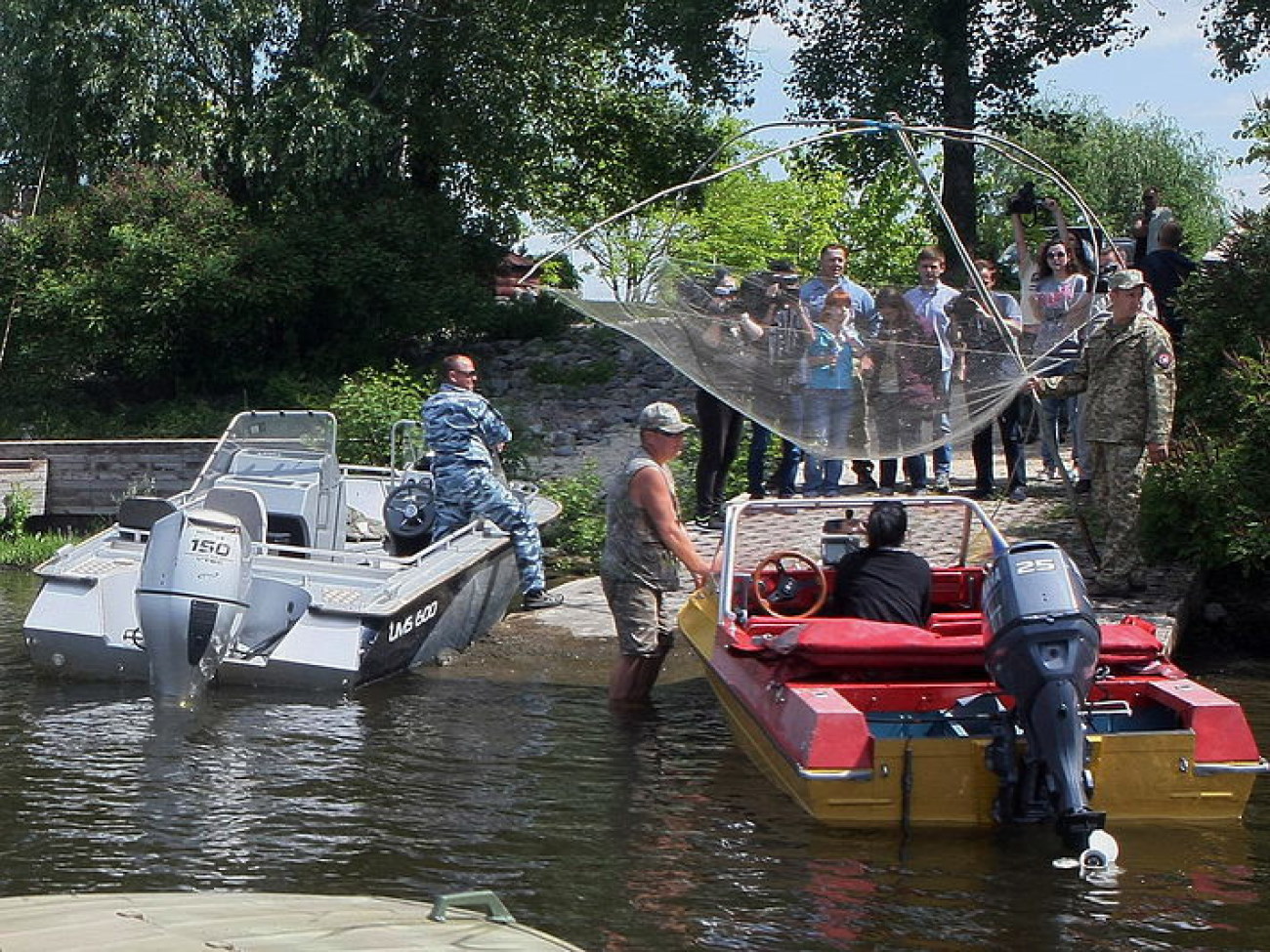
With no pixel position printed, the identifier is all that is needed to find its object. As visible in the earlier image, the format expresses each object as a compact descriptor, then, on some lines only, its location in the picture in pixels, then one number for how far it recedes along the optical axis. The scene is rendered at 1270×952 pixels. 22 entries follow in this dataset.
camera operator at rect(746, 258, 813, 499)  11.16
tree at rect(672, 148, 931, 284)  29.41
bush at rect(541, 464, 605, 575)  15.99
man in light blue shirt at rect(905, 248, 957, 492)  11.17
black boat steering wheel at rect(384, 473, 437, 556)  12.79
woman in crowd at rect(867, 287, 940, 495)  11.08
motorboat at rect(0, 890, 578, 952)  3.87
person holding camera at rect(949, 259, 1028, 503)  11.09
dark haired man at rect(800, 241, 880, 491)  11.07
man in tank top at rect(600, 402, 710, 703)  10.01
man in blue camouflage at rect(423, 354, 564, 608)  12.52
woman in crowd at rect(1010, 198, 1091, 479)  11.82
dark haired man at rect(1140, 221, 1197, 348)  16.23
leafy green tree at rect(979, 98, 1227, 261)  35.88
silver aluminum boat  9.85
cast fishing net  11.09
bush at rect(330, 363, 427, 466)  18.28
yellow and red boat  7.20
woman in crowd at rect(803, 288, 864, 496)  11.09
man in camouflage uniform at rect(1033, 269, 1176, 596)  11.70
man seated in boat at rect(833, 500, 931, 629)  8.83
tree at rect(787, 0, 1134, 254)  22.70
